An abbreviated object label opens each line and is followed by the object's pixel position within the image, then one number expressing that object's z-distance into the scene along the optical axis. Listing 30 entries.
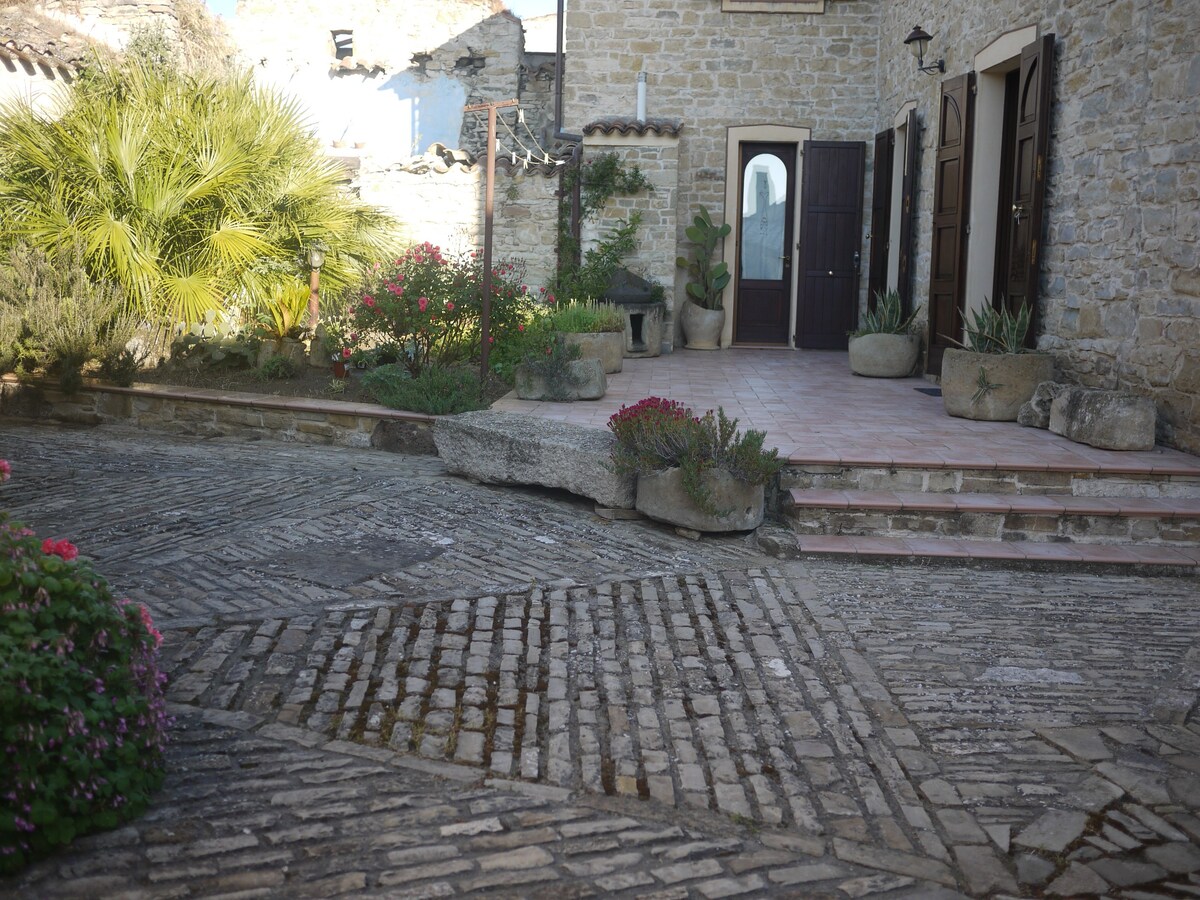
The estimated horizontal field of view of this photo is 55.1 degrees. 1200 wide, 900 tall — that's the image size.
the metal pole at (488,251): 8.26
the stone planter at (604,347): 10.17
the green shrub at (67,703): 2.63
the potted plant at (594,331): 10.17
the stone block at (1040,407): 7.58
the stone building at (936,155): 7.02
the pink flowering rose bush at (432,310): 9.19
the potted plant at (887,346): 10.73
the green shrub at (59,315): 9.43
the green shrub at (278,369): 9.79
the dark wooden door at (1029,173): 8.24
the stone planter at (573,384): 8.60
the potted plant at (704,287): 13.34
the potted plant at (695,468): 5.87
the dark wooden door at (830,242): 13.47
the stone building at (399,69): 17.47
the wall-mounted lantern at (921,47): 10.49
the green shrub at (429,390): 8.33
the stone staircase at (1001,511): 5.78
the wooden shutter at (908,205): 11.18
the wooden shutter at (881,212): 12.45
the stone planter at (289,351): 10.02
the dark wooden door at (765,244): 13.85
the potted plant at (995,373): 7.88
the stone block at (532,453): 6.34
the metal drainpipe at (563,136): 12.98
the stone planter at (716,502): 5.88
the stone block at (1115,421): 6.63
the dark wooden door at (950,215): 9.61
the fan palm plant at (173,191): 10.12
